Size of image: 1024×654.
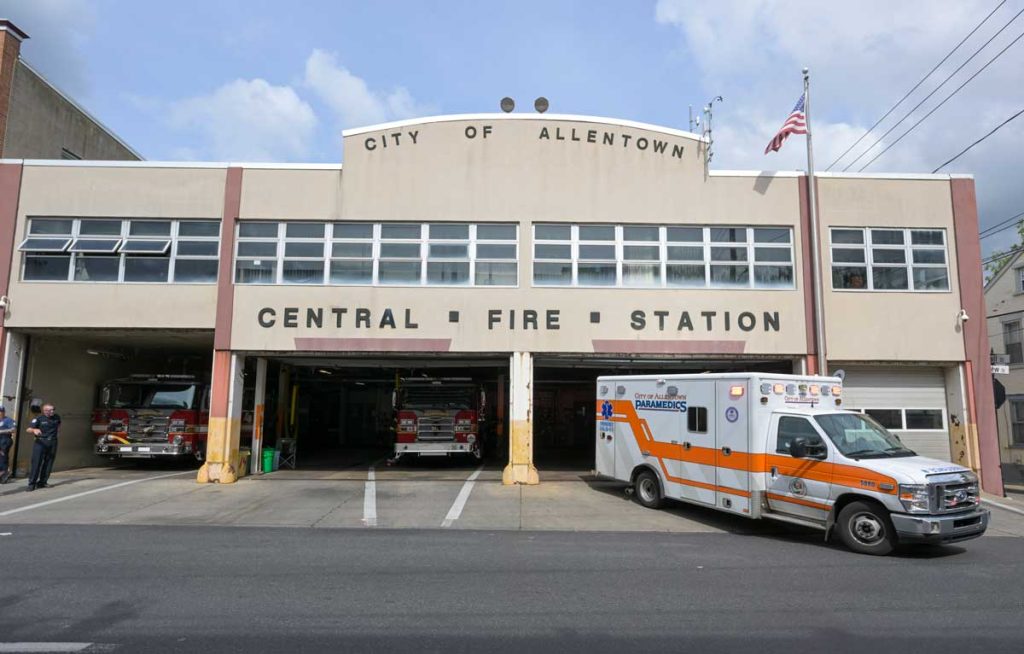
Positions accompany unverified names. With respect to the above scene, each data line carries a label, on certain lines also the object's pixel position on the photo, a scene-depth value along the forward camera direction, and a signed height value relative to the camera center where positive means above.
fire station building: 15.67 +3.64
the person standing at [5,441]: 14.45 -0.74
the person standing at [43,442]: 13.76 -0.72
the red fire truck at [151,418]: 17.30 -0.25
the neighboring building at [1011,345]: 27.42 +3.11
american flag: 15.38 +6.70
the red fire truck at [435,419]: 18.06 -0.18
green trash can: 17.31 -1.28
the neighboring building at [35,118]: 17.80 +8.65
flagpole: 15.28 +4.34
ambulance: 8.66 -0.69
